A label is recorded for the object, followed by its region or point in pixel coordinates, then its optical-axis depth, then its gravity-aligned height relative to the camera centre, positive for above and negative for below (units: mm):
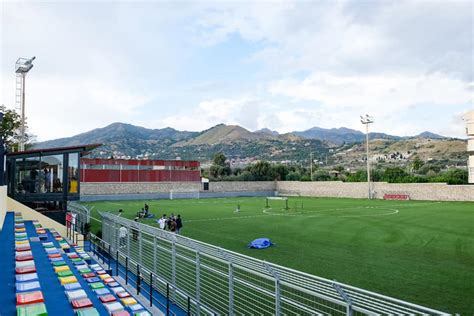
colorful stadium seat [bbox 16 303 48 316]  6188 -2223
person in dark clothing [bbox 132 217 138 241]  18256 -2924
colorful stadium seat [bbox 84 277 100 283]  9645 -2662
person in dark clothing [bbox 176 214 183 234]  21844 -2887
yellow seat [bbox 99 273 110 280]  10330 -2767
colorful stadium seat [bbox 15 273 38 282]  8184 -2221
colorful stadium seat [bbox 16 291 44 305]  6654 -2192
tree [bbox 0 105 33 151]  31688 +4028
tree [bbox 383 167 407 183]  63288 -447
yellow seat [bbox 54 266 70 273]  9781 -2424
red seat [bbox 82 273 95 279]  10018 -2643
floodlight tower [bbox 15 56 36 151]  40994 +10748
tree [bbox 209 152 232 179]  93488 +166
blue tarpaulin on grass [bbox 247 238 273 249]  17938 -3304
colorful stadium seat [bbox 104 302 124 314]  7701 -2692
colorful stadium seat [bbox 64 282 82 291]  8305 -2434
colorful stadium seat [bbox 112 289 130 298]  8906 -2791
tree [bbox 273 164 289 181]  79938 -91
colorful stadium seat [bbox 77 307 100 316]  6968 -2501
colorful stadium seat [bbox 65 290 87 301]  7648 -2417
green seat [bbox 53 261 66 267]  10420 -2436
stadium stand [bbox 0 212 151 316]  7051 -2438
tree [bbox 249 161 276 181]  79638 +116
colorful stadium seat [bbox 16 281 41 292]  7478 -2229
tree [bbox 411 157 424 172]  89525 +1206
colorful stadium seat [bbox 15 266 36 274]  8719 -2198
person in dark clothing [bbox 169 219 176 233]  21659 -2979
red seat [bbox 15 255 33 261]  9780 -2140
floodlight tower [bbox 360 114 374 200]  59328 +7684
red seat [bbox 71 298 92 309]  7264 -2455
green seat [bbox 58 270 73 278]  9369 -2439
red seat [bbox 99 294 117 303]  8250 -2672
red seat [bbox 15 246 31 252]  10789 -2109
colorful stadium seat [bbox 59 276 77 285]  8750 -2436
